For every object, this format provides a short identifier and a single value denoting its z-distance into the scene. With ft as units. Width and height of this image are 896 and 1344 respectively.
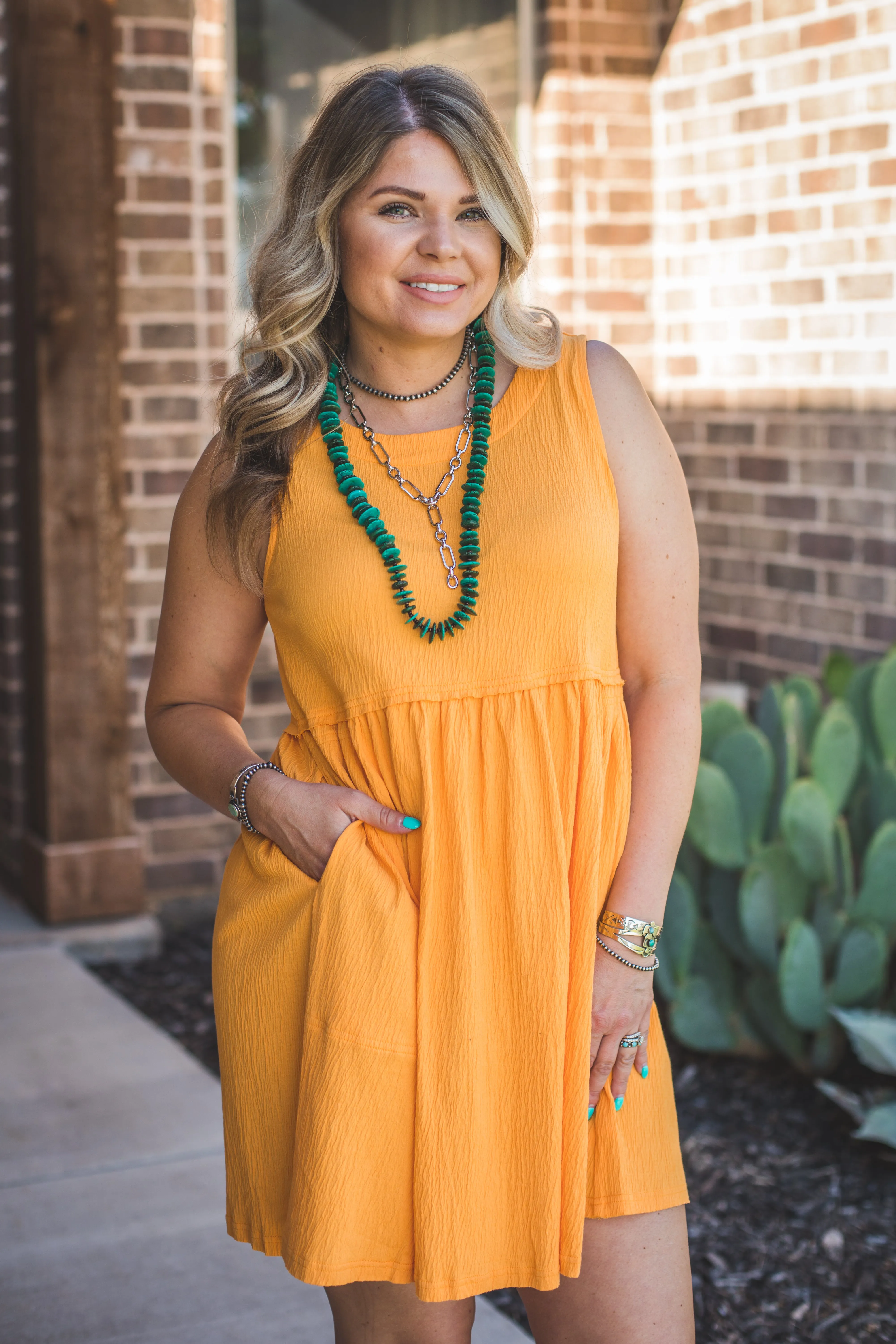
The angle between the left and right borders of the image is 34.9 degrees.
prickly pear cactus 11.09
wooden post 14.76
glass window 16.55
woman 5.71
